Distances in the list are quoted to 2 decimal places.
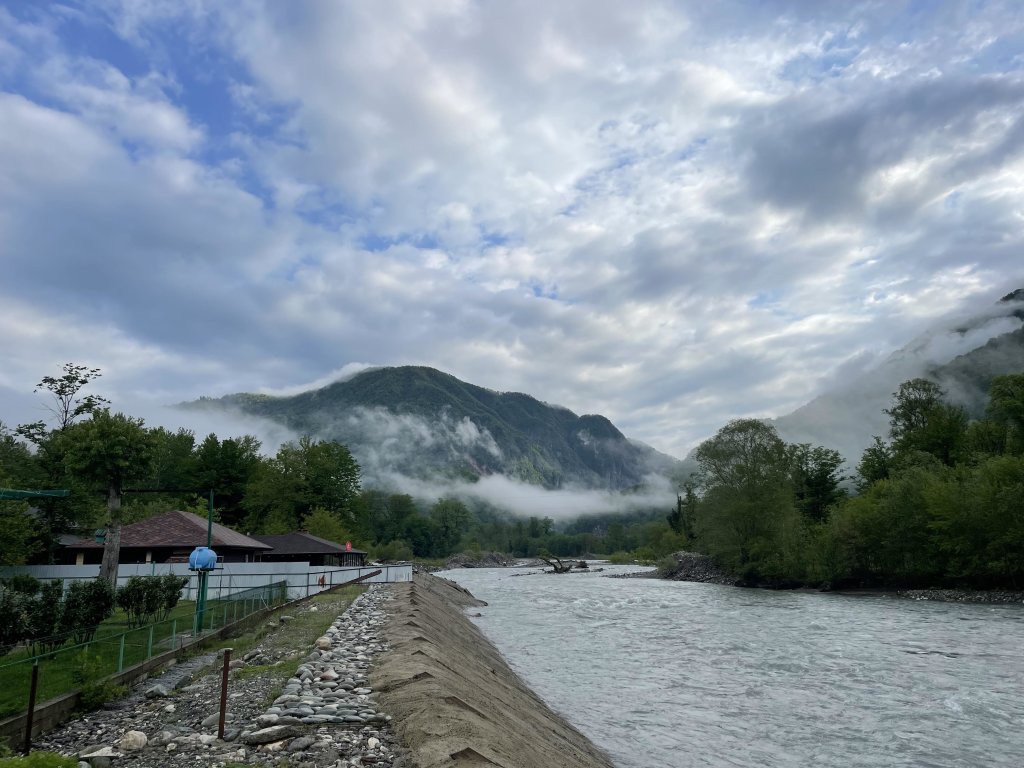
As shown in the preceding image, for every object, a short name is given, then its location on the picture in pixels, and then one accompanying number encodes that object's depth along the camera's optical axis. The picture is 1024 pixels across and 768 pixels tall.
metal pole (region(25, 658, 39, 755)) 11.16
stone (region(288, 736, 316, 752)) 9.43
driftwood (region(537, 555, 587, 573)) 123.89
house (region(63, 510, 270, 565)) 41.75
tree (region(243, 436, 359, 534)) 79.56
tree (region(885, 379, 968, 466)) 72.25
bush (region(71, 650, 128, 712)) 13.93
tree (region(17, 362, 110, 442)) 55.06
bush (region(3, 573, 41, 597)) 19.97
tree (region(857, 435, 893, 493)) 76.75
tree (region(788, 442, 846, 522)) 79.88
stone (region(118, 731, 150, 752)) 10.12
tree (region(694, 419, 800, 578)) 65.00
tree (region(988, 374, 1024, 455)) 57.03
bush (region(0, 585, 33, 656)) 16.12
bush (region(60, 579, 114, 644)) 18.61
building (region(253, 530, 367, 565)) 54.69
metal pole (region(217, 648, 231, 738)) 10.36
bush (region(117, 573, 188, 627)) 22.06
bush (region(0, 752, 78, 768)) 6.65
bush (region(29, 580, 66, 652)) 17.21
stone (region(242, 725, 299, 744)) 9.76
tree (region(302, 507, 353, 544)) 75.94
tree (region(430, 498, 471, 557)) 178.50
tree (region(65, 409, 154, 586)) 27.48
